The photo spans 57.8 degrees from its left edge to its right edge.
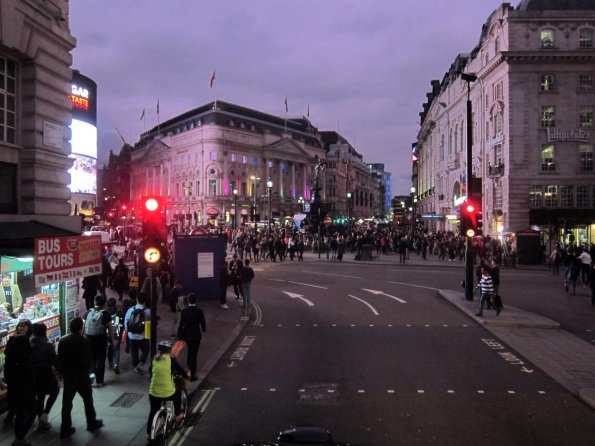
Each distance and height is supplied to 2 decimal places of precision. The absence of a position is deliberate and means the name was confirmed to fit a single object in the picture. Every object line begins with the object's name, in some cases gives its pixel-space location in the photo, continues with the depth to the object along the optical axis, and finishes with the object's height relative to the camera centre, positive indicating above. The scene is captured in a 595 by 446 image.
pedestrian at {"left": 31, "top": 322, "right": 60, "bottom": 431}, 8.07 -2.20
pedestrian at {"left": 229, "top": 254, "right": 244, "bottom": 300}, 19.46 -1.88
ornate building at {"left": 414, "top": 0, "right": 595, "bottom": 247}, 42.47 +8.36
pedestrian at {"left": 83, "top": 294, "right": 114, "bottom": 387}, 10.17 -2.09
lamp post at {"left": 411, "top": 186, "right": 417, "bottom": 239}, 49.98 -0.23
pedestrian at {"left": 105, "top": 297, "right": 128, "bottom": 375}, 11.05 -2.46
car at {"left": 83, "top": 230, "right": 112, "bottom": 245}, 34.08 -0.81
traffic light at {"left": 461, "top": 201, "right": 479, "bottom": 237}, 19.30 +0.18
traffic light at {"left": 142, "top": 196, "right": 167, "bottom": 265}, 10.20 -0.09
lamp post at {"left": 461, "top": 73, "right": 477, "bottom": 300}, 19.42 -1.05
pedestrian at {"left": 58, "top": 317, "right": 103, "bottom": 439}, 8.00 -2.22
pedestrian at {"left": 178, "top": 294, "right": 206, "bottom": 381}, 10.60 -2.11
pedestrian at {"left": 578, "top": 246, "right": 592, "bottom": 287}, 23.67 -1.88
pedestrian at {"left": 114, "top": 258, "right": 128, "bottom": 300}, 19.44 -1.94
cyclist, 7.68 -2.22
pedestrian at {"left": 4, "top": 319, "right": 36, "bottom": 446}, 7.54 -2.22
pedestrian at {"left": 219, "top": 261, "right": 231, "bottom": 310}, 18.47 -2.05
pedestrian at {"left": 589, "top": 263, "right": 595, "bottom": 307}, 19.02 -2.15
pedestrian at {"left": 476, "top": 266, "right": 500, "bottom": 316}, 16.69 -2.00
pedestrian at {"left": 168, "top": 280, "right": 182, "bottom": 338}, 14.96 -2.37
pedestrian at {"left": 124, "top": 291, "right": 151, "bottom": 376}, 11.09 -2.23
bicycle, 7.30 -2.78
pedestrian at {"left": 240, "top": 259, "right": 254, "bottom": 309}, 17.81 -1.89
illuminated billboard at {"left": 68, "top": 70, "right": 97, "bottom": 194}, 42.13 +7.11
